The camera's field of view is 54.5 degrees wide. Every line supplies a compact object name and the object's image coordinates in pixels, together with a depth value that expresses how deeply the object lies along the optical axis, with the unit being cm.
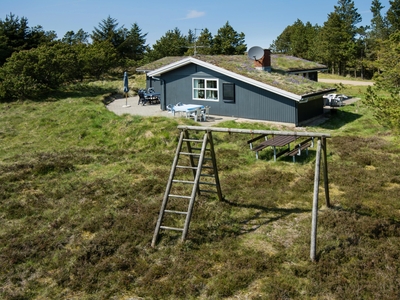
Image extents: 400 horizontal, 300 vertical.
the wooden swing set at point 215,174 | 728
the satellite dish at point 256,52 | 2319
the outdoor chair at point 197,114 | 2064
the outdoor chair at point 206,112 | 2073
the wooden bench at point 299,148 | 1335
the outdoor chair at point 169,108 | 2335
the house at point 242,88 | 1966
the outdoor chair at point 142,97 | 2709
